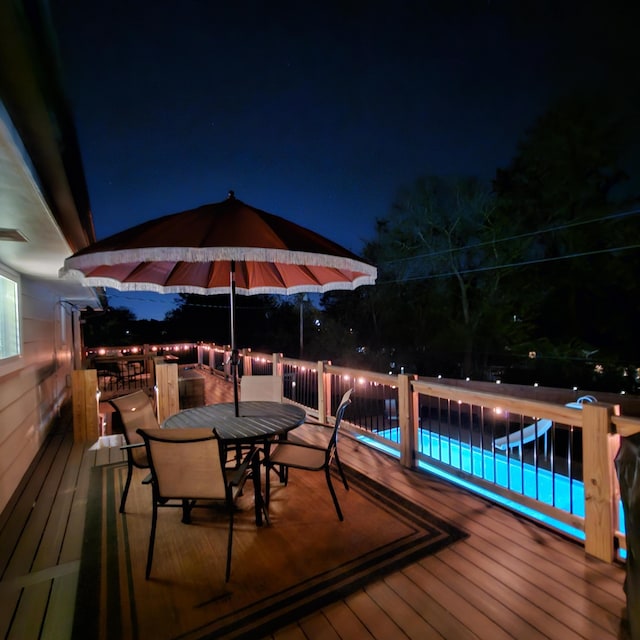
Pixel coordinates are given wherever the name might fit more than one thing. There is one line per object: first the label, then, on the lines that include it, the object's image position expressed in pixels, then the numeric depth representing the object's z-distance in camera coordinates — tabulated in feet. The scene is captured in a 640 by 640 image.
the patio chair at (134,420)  9.56
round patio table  8.88
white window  12.21
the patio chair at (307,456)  9.04
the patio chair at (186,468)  7.00
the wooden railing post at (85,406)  15.85
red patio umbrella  6.98
